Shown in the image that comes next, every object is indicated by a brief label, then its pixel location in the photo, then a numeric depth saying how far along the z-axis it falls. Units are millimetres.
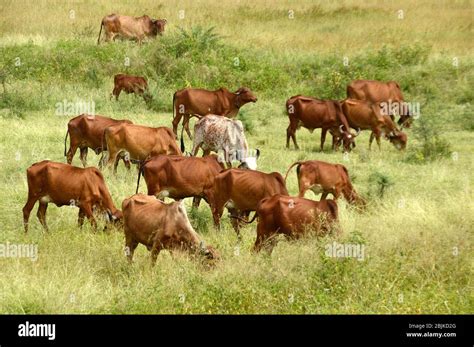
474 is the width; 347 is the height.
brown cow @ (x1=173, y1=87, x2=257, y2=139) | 19516
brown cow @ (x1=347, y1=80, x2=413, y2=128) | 21250
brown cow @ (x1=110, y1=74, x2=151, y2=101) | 22641
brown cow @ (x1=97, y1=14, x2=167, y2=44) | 28047
